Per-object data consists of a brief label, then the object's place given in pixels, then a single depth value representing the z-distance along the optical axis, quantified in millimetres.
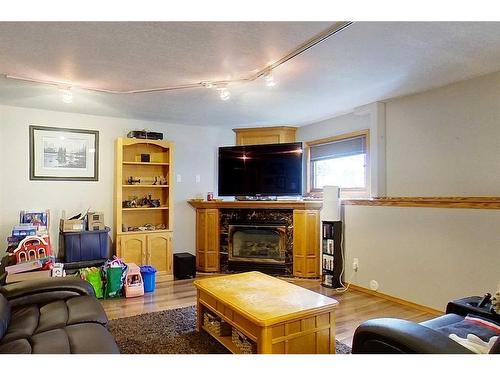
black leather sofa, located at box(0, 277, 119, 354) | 1628
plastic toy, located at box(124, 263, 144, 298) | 3732
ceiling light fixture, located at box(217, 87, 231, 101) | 3240
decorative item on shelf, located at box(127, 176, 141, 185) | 4518
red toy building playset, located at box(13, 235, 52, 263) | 3346
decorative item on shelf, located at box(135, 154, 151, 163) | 4555
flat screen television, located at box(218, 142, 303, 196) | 4656
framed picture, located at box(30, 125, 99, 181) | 4082
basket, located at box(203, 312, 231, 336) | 2539
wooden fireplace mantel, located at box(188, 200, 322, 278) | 4484
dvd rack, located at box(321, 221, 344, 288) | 4105
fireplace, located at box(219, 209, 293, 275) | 4633
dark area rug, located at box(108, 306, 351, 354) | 2430
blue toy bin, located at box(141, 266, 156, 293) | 3934
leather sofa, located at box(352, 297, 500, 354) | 1354
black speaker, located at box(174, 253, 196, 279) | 4513
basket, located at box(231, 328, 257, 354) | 2160
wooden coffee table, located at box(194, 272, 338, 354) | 2006
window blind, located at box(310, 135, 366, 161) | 4285
